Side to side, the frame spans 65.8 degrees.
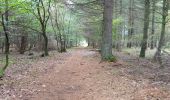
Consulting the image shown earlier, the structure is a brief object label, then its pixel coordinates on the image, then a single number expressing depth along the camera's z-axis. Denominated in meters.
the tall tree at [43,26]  10.84
